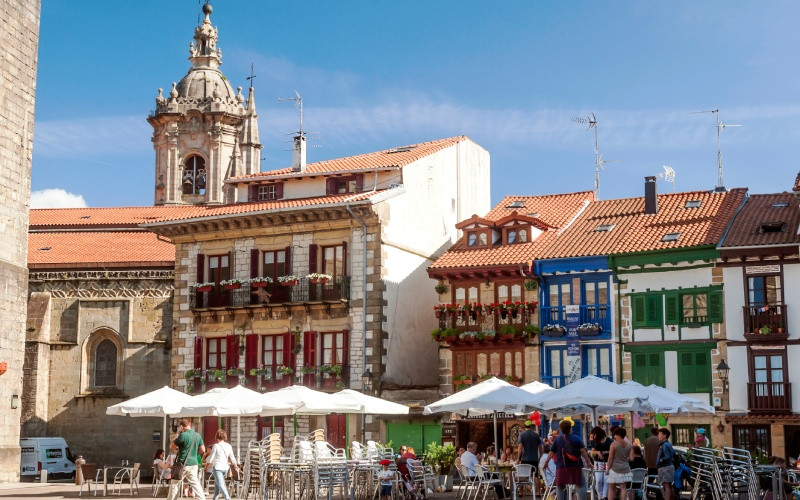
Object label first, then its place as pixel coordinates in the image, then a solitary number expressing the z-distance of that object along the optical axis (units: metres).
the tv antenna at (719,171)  44.28
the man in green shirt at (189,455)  23.97
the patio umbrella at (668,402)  26.11
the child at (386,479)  26.00
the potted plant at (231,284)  44.19
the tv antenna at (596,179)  47.82
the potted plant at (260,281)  43.59
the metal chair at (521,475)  24.70
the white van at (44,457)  47.72
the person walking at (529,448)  26.50
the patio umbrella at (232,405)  28.06
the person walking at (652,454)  23.39
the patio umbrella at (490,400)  26.98
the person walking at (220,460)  24.16
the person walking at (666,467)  21.89
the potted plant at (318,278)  42.53
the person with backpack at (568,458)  21.03
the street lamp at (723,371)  37.00
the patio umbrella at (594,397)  25.02
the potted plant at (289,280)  42.84
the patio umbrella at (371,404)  31.33
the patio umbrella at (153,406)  29.48
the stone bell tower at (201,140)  78.94
